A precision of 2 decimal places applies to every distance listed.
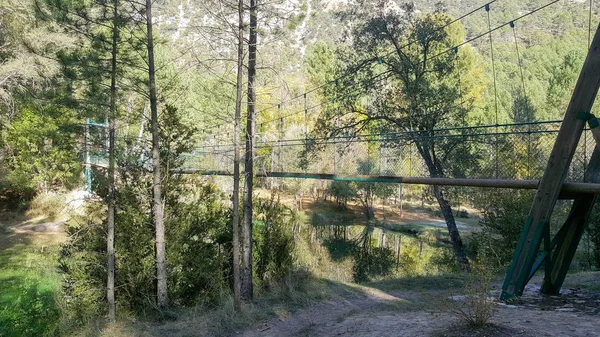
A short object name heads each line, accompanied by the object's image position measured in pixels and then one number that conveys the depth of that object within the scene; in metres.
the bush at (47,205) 16.47
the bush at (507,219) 9.71
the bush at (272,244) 8.01
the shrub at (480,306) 3.19
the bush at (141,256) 6.21
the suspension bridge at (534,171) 3.97
